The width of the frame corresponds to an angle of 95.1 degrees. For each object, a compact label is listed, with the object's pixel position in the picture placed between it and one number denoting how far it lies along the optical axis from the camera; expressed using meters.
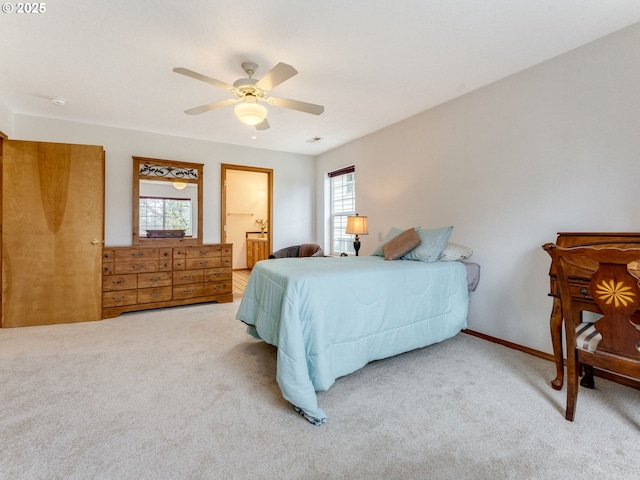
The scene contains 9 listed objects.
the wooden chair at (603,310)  1.36
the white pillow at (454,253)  2.85
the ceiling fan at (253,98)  2.15
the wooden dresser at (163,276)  3.68
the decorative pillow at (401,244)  2.88
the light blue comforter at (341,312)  1.75
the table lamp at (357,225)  4.04
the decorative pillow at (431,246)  2.76
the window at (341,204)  4.96
